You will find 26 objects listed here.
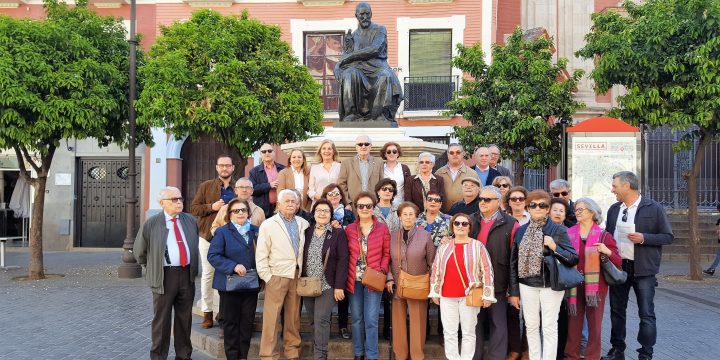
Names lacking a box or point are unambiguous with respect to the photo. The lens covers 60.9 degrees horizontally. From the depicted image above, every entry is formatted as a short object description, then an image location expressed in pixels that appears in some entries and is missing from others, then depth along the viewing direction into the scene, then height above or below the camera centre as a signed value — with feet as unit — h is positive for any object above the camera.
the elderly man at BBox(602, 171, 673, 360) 19.12 -2.32
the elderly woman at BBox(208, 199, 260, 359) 18.71 -2.72
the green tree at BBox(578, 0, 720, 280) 36.70 +6.87
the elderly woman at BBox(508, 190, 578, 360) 17.24 -2.60
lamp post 41.83 +2.37
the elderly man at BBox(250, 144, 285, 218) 22.56 -0.07
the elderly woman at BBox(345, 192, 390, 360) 18.16 -2.51
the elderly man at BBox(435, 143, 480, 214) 21.63 +0.19
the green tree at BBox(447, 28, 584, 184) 44.65 +5.88
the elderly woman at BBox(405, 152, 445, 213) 20.83 -0.16
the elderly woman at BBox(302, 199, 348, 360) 18.34 -2.55
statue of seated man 26.03 +4.32
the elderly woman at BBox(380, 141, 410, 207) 21.80 +0.38
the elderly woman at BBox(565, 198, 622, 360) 18.19 -2.80
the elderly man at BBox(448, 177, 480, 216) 19.53 -0.50
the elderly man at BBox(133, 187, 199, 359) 18.72 -2.58
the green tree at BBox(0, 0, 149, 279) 38.19 +6.03
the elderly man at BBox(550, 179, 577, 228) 20.47 -0.50
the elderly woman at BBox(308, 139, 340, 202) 21.83 +0.30
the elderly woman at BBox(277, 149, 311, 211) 21.75 +0.08
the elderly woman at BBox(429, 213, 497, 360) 17.07 -2.85
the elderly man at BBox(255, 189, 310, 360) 18.60 -2.67
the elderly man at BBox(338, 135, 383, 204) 21.49 +0.26
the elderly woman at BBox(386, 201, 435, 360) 17.89 -2.62
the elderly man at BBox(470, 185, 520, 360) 17.84 -2.50
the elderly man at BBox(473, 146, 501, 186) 23.25 +0.44
